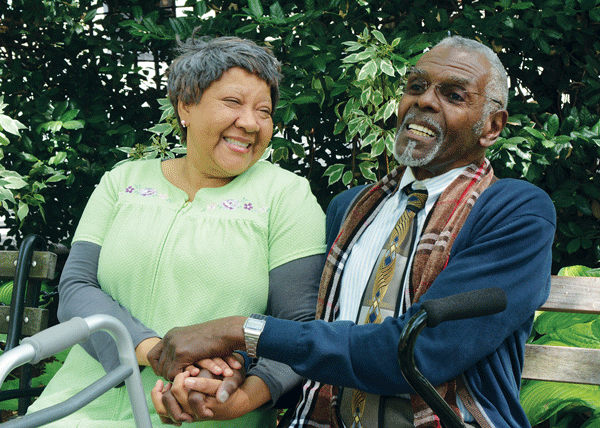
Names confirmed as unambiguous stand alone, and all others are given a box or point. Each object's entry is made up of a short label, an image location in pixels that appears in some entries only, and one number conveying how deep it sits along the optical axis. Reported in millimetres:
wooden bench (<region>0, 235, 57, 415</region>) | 2617
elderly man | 1691
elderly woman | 2107
